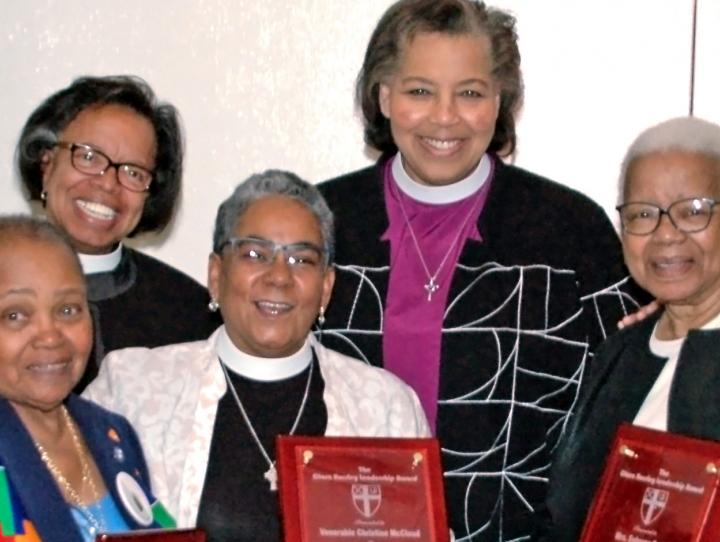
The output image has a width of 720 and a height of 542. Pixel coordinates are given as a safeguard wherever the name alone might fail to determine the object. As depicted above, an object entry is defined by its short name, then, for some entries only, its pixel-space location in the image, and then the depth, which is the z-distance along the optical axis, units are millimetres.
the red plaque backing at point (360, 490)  2430
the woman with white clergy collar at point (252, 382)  2658
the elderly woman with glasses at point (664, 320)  2525
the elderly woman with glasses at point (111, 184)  3070
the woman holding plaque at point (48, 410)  2232
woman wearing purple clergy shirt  3051
